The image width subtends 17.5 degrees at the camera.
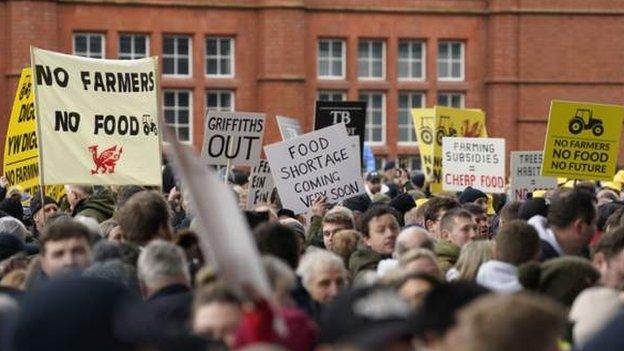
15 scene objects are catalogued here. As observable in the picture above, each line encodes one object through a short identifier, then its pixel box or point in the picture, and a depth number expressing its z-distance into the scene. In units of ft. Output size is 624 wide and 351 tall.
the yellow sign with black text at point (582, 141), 69.62
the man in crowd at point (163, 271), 31.83
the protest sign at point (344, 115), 79.41
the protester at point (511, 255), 36.61
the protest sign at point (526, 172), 81.25
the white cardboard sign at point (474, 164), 82.17
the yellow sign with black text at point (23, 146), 65.62
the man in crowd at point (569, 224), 39.63
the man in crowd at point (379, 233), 44.65
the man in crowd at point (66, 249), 32.83
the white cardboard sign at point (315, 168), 63.16
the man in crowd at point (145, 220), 38.40
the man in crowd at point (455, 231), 44.55
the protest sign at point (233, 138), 69.26
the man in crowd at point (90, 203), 59.36
